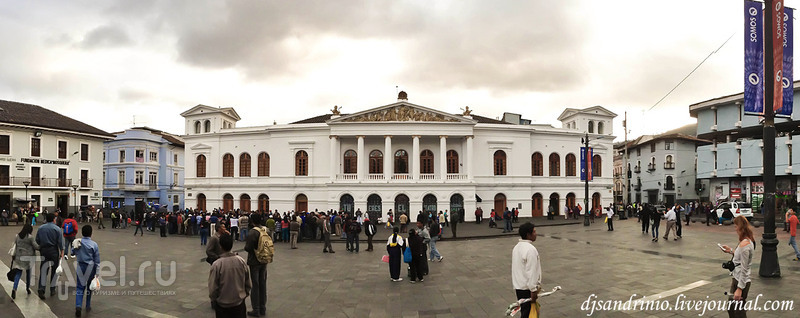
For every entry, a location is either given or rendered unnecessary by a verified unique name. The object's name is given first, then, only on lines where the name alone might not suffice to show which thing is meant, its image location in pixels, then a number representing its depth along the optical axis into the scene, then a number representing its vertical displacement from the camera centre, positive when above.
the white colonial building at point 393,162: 34.06 +0.88
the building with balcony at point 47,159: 32.19 +1.06
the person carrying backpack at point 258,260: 7.53 -1.56
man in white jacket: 5.38 -1.23
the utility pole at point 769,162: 9.31 +0.21
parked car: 27.84 -2.51
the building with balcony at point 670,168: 53.38 +0.45
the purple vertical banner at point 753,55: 9.80 +2.68
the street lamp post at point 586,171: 28.14 -0.54
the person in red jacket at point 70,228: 11.52 -1.52
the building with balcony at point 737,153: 34.53 +1.64
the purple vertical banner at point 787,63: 9.88 +2.54
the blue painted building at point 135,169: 48.62 +0.36
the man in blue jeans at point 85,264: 7.30 -1.58
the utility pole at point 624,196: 33.96 -3.01
